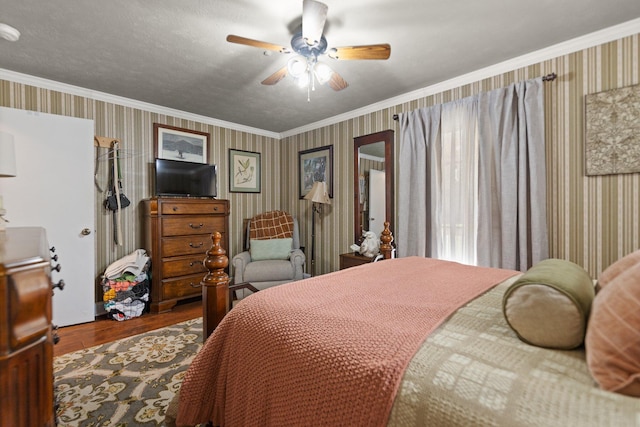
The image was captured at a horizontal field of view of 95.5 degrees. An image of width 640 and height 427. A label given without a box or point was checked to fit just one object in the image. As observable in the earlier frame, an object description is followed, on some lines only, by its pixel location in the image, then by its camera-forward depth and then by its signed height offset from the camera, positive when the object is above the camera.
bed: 0.62 -0.40
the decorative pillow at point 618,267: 0.95 -0.20
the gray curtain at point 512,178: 2.38 +0.27
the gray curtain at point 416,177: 3.04 +0.35
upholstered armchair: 3.49 -0.56
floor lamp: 3.93 +0.22
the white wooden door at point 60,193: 2.59 +0.19
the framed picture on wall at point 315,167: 4.18 +0.66
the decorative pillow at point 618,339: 0.61 -0.29
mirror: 3.47 +0.36
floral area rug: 1.62 -1.12
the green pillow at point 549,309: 0.77 -0.28
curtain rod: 2.34 +1.07
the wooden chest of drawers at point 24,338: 0.67 -0.31
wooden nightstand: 3.28 -0.57
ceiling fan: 1.73 +1.05
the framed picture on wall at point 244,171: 4.41 +0.63
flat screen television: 3.54 +0.43
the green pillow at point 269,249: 3.77 -0.50
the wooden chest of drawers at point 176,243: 3.29 -0.36
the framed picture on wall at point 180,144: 3.69 +0.91
